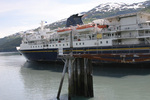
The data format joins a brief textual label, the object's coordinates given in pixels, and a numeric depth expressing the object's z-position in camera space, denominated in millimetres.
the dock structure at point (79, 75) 13953
